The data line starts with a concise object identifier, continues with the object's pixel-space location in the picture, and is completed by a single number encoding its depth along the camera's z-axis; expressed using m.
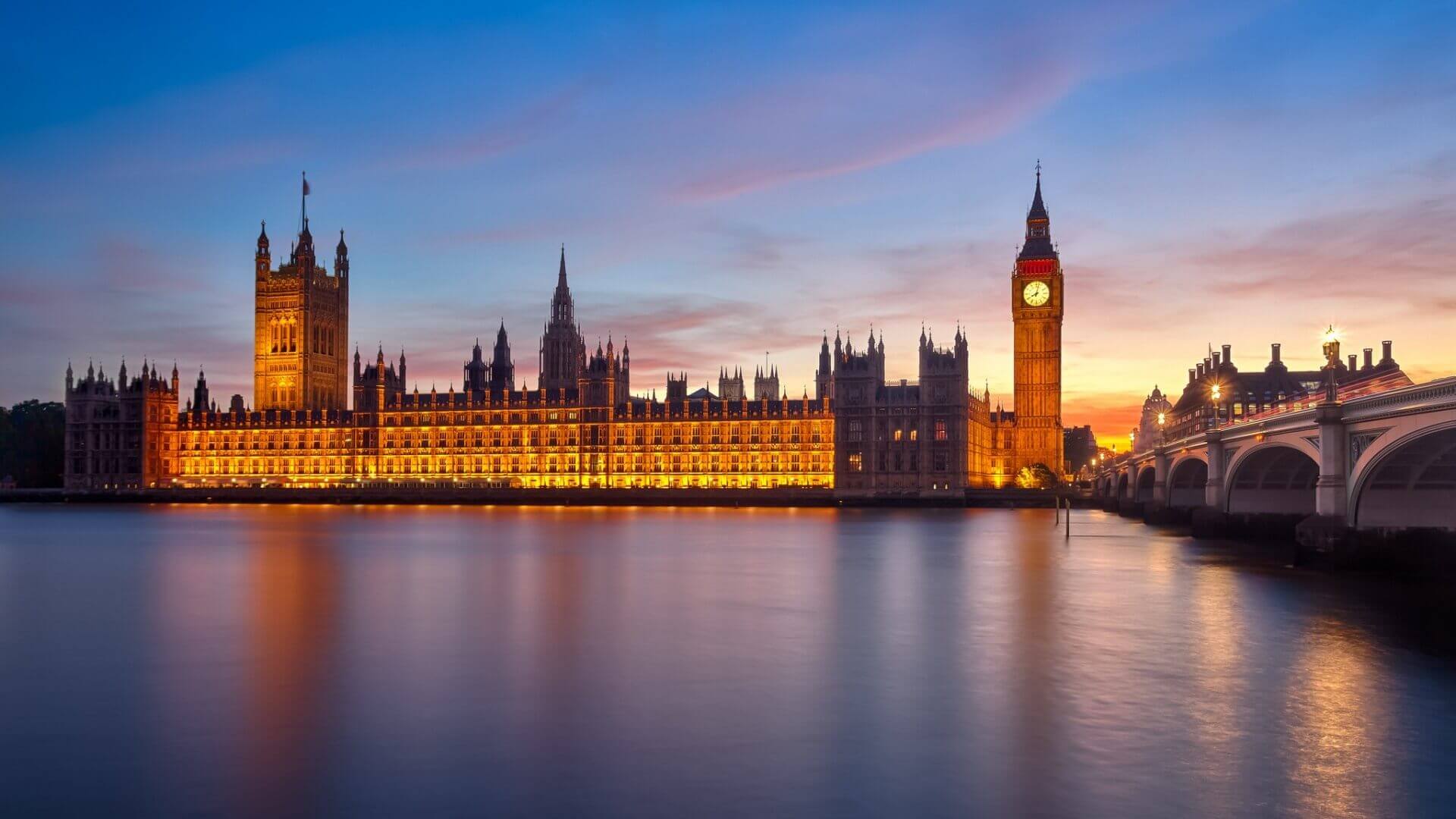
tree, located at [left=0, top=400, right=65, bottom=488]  156.75
